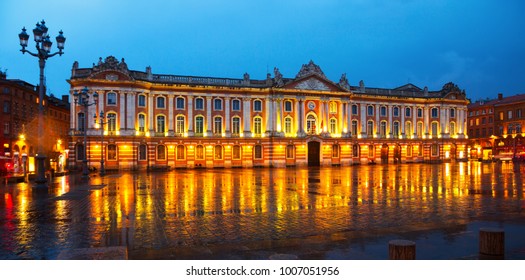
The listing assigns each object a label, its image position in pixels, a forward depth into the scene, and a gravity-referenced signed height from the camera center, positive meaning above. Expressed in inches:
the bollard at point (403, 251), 252.7 -61.1
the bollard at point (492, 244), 297.0 -67.4
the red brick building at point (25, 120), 2349.9 +185.5
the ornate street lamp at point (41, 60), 876.1 +188.5
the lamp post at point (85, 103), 1311.5 +146.9
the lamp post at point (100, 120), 2106.9 +146.1
